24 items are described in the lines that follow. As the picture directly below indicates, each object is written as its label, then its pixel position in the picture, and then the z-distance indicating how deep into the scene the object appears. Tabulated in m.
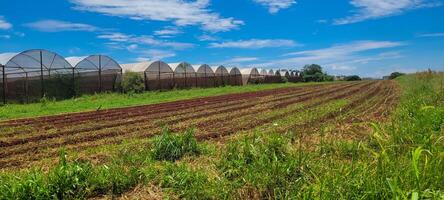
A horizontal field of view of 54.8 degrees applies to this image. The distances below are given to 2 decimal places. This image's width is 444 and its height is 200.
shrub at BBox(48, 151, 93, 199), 4.54
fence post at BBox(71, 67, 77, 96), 27.75
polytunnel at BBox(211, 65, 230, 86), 47.75
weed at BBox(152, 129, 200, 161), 6.52
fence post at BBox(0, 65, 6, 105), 22.34
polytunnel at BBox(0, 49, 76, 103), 23.31
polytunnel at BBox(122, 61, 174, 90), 35.72
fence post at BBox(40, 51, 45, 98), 25.27
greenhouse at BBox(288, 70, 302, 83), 77.51
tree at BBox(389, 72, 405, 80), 98.65
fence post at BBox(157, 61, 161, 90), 36.97
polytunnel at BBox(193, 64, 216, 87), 43.94
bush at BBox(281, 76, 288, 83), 71.77
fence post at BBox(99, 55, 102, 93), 30.42
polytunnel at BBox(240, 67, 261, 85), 56.22
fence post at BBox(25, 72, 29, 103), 24.21
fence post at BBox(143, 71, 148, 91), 34.98
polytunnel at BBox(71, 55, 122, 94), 28.72
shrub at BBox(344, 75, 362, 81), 98.96
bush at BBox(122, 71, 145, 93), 32.44
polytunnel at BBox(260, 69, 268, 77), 62.41
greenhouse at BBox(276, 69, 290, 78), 72.26
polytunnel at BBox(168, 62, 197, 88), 39.80
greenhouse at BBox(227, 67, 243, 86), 51.87
